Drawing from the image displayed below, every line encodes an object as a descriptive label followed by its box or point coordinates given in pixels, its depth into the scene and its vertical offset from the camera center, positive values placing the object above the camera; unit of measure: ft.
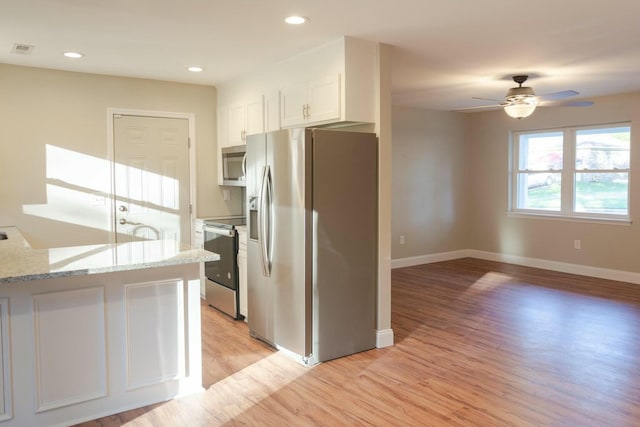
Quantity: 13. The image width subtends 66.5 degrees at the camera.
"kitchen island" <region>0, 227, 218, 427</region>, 8.28 -2.53
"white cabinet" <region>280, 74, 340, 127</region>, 12.18 +2.39
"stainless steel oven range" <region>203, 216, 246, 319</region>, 15.10 -2.46
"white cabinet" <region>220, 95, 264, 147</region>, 15.53 +2.38
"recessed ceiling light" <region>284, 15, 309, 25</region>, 10.39 +3.71
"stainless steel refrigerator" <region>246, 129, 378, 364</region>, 11.52 -1.17
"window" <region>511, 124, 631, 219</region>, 21.18 +0.84
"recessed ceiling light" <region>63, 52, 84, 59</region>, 13.34 +3.81
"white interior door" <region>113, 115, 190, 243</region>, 16.28 +0.48
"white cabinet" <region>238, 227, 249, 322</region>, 14.65 -2.27
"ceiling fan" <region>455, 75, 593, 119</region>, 15.53 +2.84
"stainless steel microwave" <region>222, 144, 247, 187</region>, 16.51 +0.93
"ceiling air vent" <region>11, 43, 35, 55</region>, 12.46 +3.77
